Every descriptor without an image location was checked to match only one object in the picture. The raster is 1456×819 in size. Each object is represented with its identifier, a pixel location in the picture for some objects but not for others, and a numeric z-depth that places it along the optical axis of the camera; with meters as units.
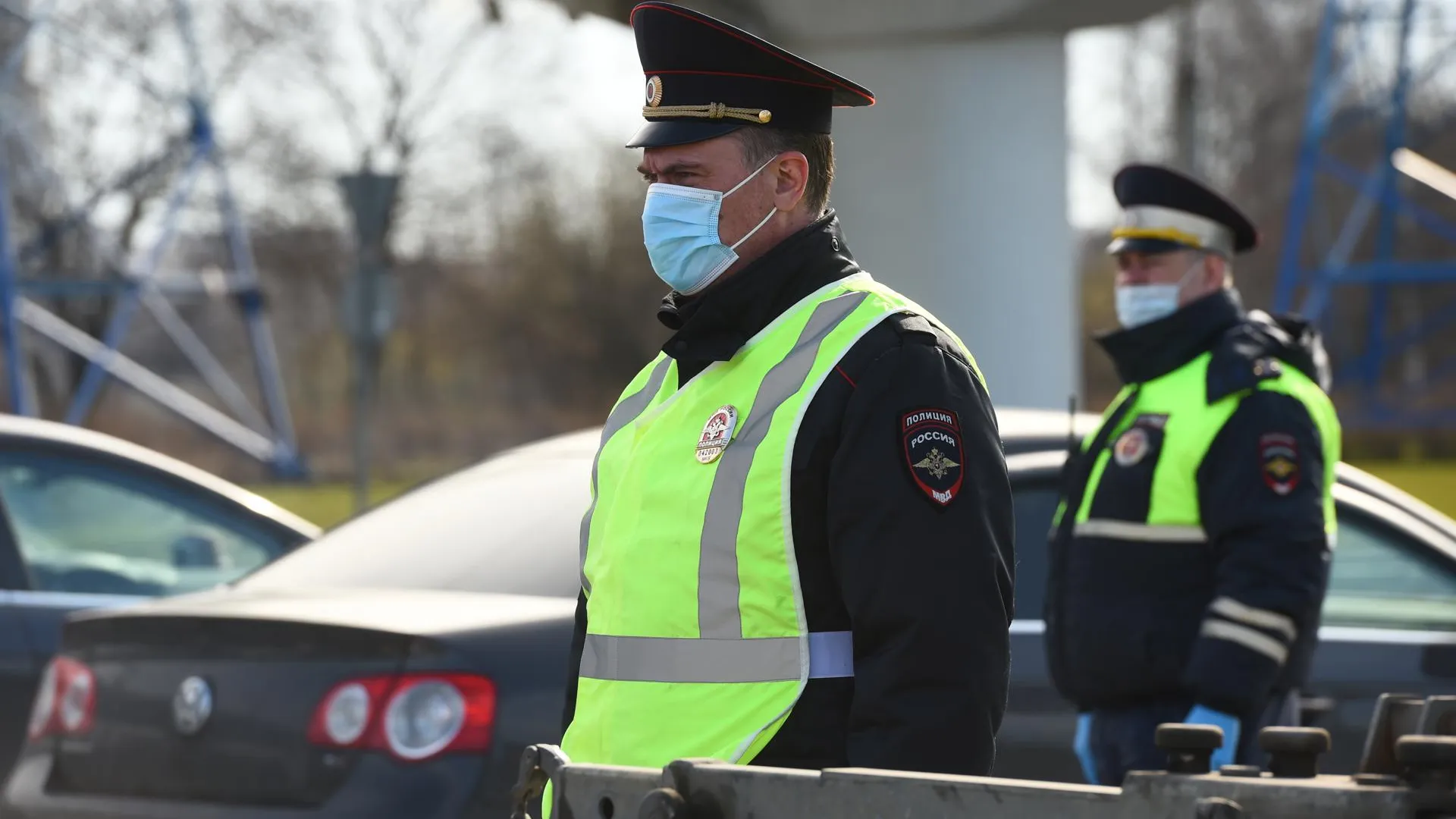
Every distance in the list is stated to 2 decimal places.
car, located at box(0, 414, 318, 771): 11.93
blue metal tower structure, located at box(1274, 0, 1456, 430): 75.69
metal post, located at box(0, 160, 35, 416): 49.53
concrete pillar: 15.30
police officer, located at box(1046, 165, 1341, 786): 8.13
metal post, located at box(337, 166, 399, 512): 25.27
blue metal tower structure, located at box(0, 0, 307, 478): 52.72
